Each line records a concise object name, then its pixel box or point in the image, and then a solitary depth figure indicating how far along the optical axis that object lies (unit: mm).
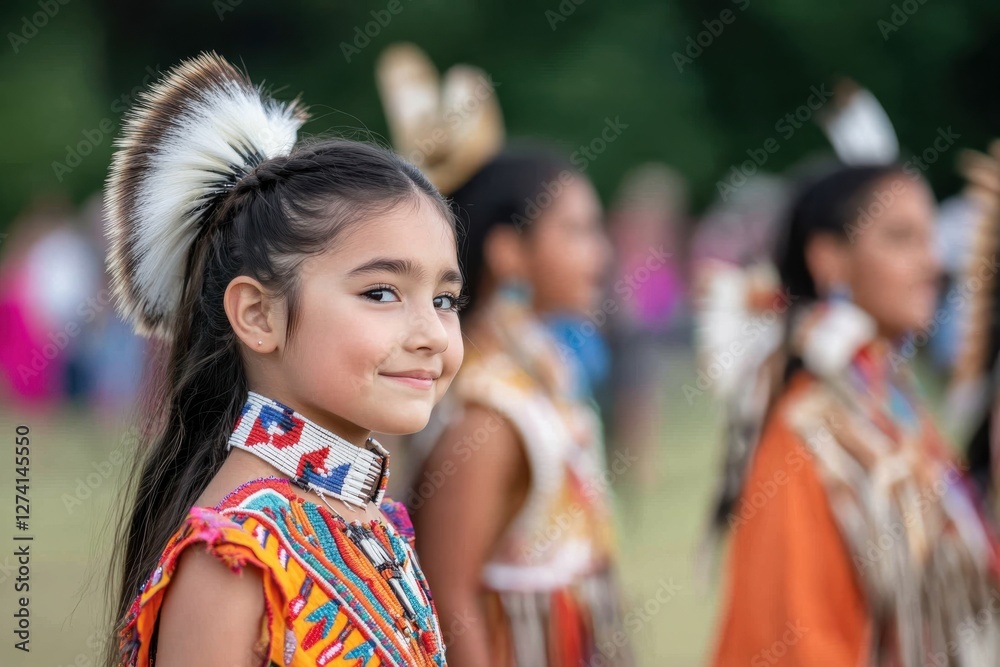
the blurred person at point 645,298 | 10820
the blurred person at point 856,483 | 6047
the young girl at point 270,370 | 2410
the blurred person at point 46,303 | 9516
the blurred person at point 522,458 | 5387
